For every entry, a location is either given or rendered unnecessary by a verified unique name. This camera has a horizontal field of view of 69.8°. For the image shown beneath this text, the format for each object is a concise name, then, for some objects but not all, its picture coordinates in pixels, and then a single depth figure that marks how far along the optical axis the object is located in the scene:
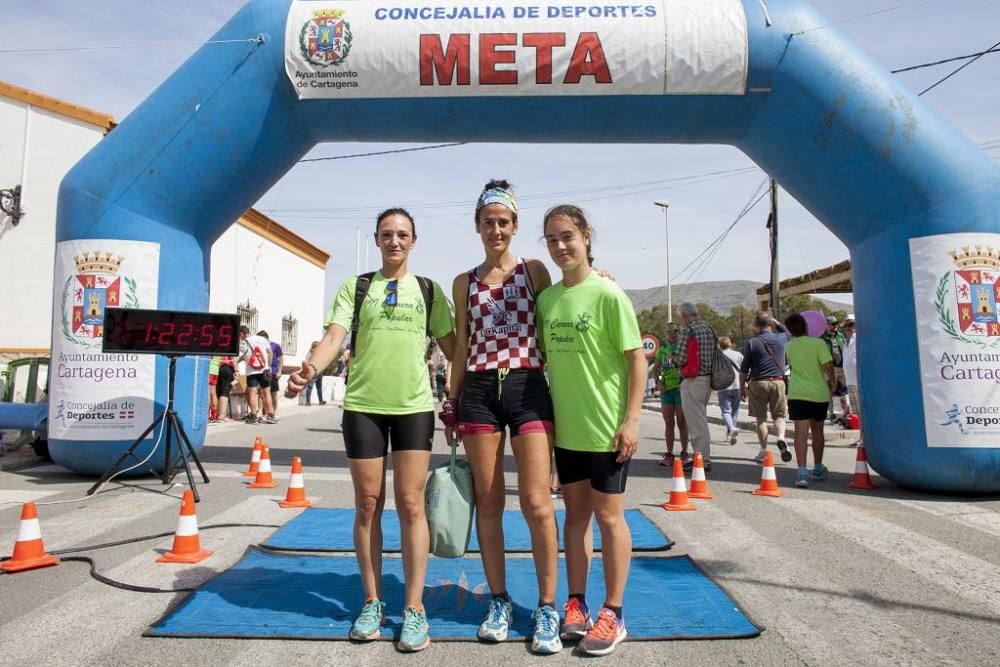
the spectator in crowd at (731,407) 11.70
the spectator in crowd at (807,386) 7.66
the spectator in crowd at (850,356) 12.13
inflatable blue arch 6.84
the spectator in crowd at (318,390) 23.86
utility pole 21.16
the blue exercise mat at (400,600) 3.39
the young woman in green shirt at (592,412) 3.19
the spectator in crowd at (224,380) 15.39
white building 15.74
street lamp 36.41
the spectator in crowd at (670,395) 9.12
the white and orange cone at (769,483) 7.00
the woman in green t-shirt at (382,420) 3.35
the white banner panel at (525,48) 7.60
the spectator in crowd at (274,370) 16.43
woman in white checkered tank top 3.24
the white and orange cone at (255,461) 7.49
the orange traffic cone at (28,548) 4.36
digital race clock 6.78
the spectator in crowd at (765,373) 9.31
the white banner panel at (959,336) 6.70
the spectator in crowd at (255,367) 14.95
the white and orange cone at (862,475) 7.33
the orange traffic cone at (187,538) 4.58
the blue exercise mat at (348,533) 4.95
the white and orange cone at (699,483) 6.88
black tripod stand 6.90
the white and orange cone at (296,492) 6.44
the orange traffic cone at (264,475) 7.28
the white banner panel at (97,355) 7.43
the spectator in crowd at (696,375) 8.71
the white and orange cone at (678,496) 6.29
